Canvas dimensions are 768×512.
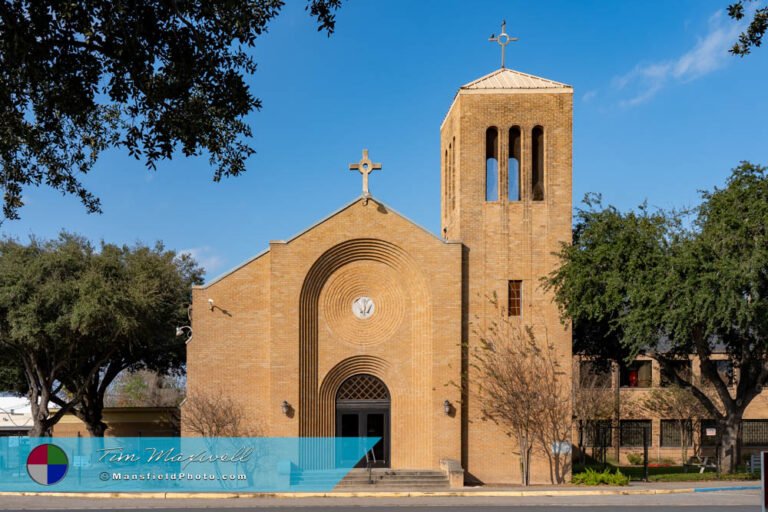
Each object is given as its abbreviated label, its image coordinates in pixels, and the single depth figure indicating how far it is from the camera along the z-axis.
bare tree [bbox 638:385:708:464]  46.75
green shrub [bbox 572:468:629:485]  28.70
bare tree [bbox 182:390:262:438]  29.23
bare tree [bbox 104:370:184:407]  76.37
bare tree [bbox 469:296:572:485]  29.75
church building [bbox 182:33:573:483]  30.31
